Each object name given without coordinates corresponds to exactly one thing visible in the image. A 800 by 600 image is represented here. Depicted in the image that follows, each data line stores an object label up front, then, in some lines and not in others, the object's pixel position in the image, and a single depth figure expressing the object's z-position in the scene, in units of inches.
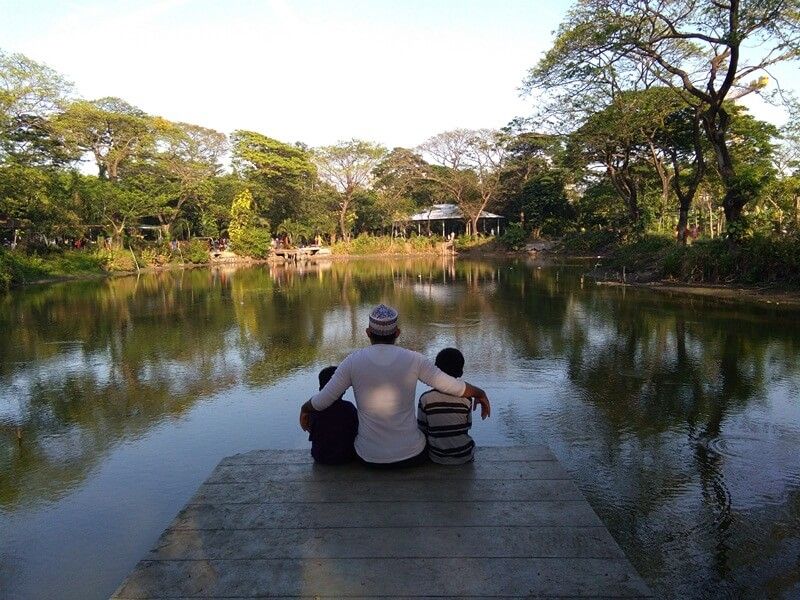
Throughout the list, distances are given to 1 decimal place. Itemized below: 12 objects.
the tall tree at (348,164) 1672.0
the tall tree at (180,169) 1378.0
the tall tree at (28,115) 1057.5
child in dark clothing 134.3
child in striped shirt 132.3
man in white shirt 125.3
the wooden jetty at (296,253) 1605.6
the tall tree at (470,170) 1641.2
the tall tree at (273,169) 1547.7
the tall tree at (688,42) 552.0
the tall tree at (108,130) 1203.9
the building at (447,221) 1854.1
